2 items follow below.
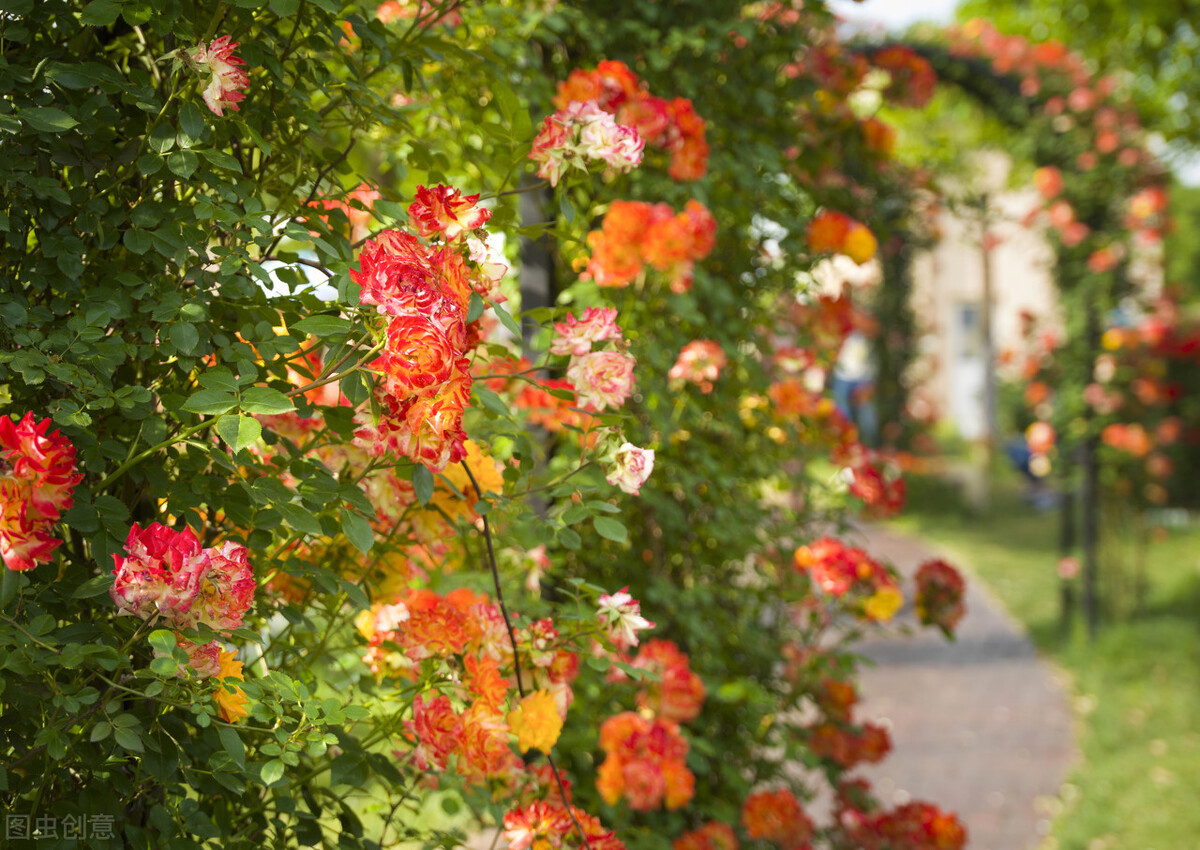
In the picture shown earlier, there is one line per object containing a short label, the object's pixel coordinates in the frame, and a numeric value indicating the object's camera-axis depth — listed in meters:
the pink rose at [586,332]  3.29
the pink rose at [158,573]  3.04
